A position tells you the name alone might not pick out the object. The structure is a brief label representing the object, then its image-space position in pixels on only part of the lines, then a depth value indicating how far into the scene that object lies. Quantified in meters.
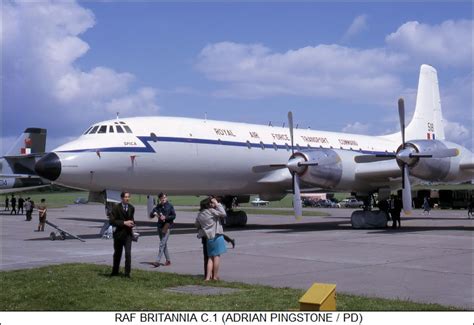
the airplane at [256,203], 76.19
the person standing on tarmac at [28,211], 36.62
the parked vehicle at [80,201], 84.37
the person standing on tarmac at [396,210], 25.78
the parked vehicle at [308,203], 68.40
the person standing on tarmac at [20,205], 49.66
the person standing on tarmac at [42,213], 25.61
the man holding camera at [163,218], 13.53
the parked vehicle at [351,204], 63.69
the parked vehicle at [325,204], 66.74
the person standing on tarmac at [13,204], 46.94
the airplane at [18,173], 47.69
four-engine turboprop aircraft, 20.56
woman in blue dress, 11.21
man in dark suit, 11.47
